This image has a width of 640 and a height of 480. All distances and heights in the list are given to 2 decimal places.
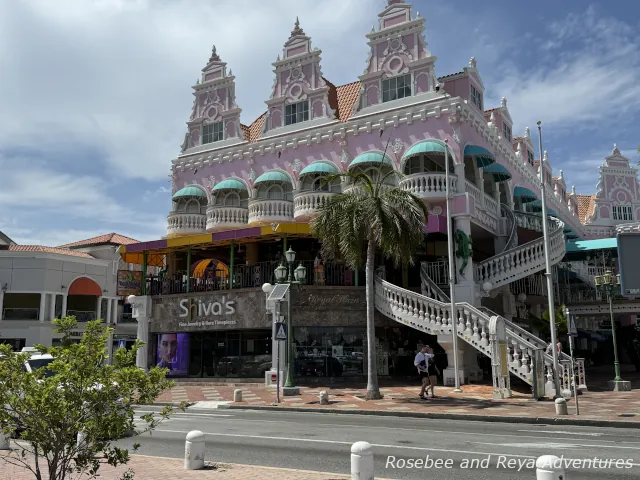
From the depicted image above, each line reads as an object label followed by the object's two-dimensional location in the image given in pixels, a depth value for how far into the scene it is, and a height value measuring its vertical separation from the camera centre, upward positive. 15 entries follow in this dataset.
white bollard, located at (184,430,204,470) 9.10 -1.58
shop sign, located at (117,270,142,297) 30.84 +3.48
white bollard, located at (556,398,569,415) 15.57 -1.59
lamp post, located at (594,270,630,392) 22.51 +2.36
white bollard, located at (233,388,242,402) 20.97 -1.64
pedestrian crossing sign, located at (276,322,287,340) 20.33 +0.57
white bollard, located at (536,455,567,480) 5.95 -1.24
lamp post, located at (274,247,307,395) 22.14 +2.64
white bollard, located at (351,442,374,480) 7.34 -1.42
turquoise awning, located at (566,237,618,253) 32.78 +5.63
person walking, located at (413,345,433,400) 19.88 -0.56
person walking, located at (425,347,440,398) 20.11 -0.86
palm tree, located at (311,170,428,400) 20.00 +4.11
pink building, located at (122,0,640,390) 26.19 +9.18
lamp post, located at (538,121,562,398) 18.67 +1.53
